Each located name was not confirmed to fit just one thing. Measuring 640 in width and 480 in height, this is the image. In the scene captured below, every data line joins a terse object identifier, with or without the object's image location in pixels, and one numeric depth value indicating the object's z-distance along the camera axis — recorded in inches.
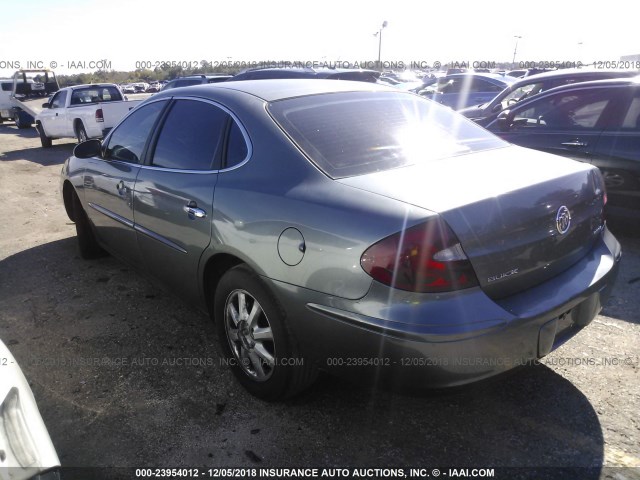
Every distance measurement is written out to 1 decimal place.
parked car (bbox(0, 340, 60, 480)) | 60.9
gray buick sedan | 78.4
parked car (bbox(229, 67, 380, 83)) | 448.1
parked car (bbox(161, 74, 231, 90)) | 535.0
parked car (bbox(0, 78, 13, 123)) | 880.7
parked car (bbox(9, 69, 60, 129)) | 775.1
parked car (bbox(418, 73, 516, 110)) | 460.8
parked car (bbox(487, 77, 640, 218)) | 181.5
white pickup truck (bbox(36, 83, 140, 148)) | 468.1
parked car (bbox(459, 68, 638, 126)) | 270.7
